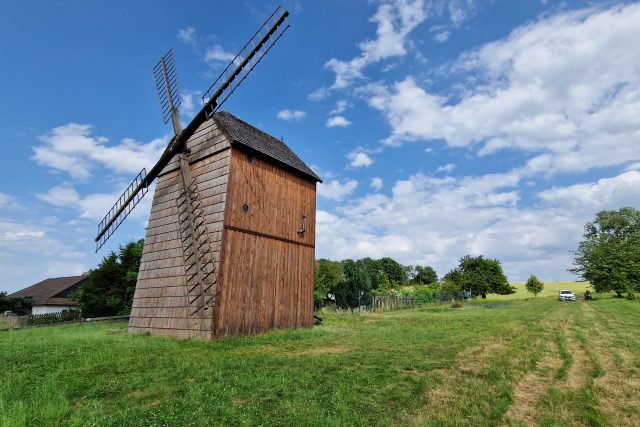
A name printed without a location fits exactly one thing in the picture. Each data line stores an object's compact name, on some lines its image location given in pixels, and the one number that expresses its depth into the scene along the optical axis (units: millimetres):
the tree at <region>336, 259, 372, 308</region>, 37469
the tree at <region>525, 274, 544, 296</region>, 67062
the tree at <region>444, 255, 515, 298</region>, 66000
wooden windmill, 15172
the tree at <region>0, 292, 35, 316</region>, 38156
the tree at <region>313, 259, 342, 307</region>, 72838
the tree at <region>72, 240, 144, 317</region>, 30406
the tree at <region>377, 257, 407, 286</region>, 108750
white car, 50344
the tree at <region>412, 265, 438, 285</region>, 112625
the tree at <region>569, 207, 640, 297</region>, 45438
